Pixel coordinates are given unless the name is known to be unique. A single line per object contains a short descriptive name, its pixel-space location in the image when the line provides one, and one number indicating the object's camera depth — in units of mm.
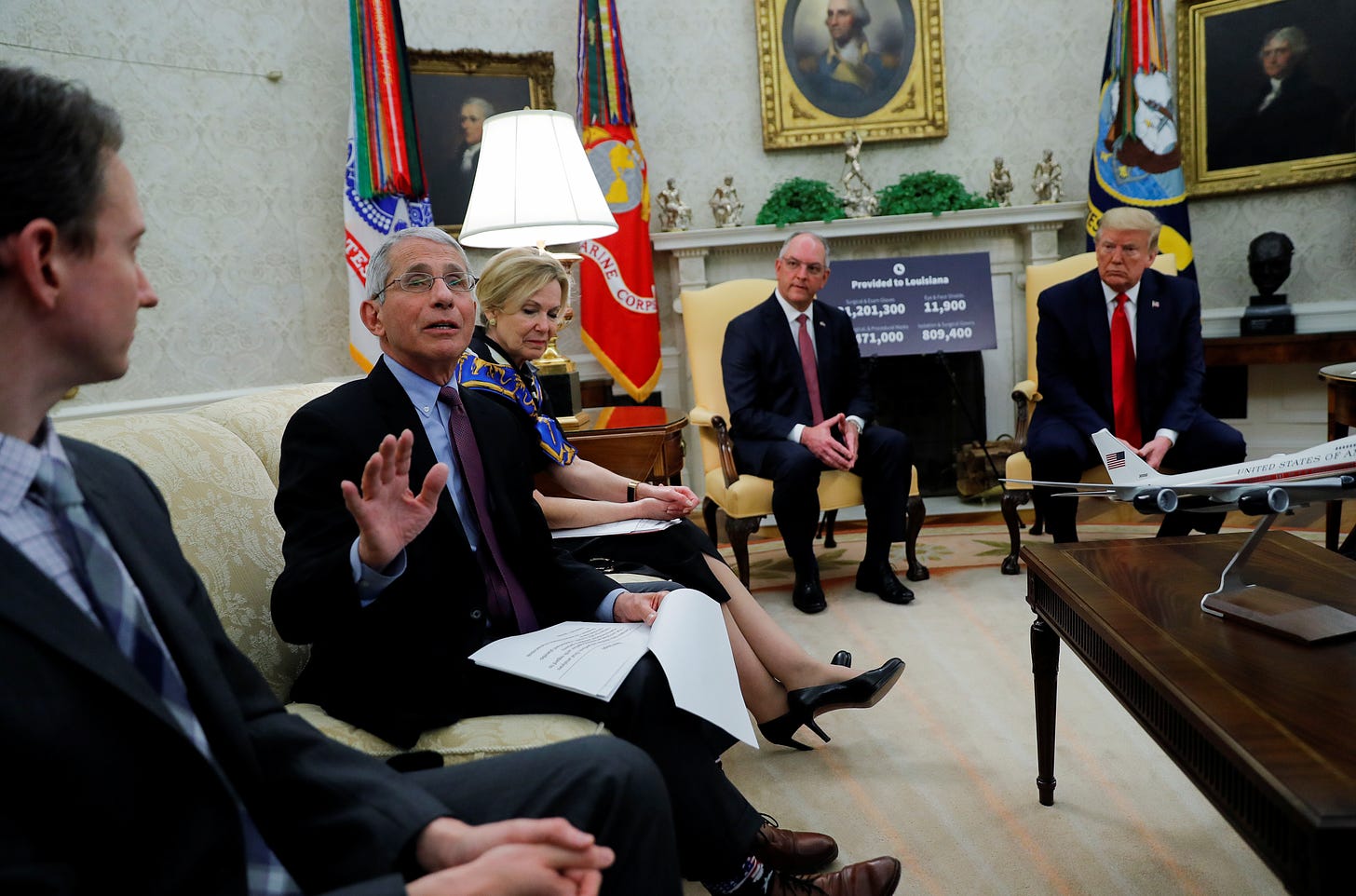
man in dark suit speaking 1376
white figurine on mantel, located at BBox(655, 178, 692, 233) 5191
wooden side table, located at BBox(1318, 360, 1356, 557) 3074
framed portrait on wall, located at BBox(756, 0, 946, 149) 5266
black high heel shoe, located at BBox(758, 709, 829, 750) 2260
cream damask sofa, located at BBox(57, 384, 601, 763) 1427
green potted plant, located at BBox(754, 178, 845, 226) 5145
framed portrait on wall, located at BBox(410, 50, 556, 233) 4957
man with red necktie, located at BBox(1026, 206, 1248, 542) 3459
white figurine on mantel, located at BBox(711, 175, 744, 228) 5184
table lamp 2965
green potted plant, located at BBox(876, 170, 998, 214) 5145
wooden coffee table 1040
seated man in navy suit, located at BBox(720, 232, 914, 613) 3551
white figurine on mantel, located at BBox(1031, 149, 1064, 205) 5141
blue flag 4691
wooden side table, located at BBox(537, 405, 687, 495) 3092
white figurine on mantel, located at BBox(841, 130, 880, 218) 5207
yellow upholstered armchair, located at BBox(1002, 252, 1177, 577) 3721
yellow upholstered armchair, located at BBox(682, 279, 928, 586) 3639
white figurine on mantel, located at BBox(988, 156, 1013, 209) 5125
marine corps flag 4895
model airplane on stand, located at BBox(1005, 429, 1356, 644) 1426
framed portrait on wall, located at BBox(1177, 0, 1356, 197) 4824
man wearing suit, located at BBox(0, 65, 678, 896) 739
